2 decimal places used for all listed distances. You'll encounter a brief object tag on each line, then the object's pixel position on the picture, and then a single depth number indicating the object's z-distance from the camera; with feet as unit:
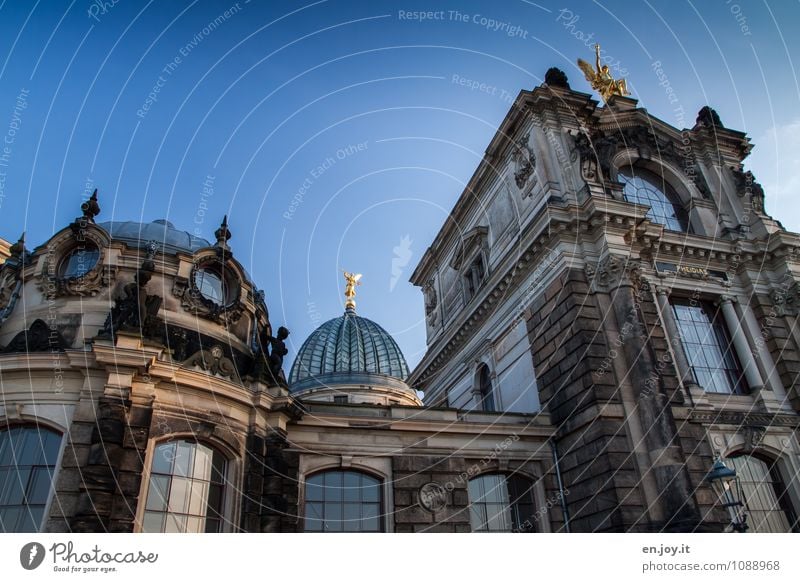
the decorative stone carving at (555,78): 85.40
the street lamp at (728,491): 49.49
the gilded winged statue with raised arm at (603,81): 90.99
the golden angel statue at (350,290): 200.50
